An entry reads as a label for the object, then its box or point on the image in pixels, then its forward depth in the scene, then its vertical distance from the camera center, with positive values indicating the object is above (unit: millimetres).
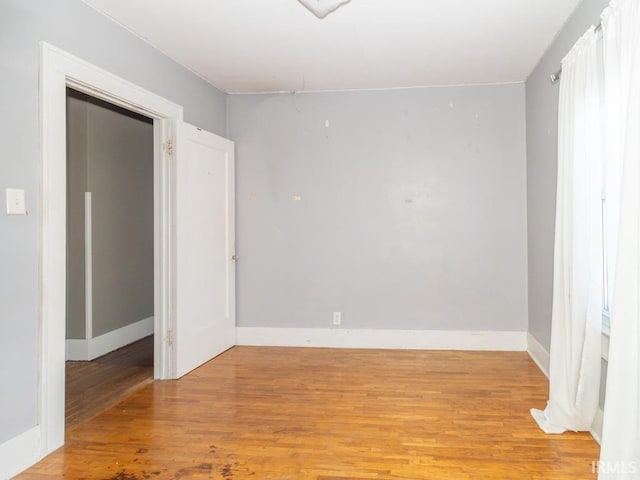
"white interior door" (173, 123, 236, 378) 3740 -156
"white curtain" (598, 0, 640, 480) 1761 -352
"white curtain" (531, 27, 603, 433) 2465 -110
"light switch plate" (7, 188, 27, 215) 2260 +138
